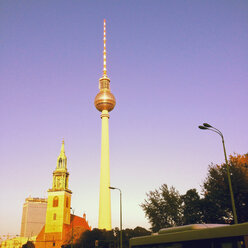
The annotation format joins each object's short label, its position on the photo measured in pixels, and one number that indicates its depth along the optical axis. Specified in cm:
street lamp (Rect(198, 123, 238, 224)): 1942
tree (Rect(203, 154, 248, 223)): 3528
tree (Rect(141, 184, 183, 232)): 4547
